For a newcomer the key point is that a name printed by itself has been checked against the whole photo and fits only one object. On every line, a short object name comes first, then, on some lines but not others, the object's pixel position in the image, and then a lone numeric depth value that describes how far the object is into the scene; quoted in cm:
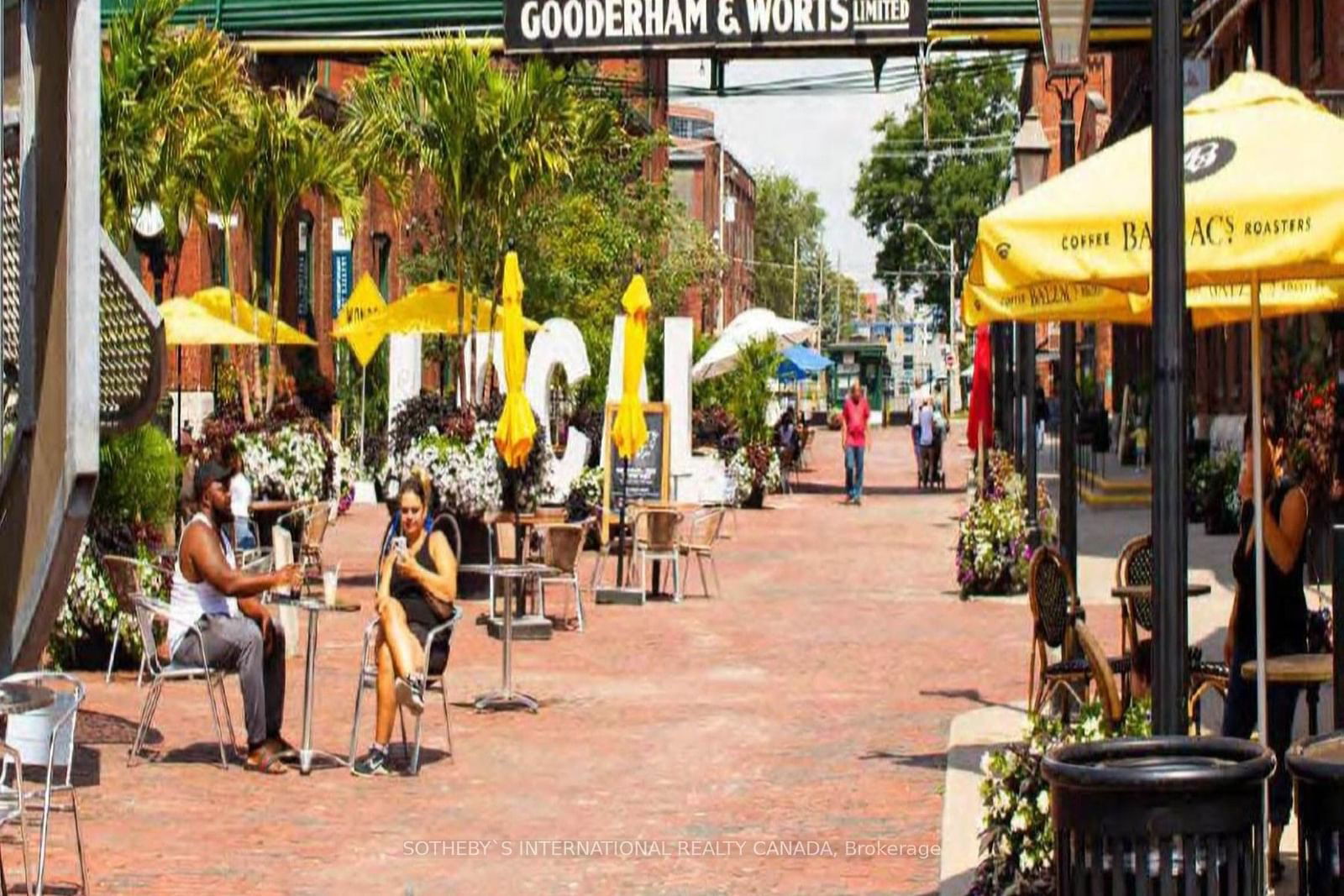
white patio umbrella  4025
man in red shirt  3703
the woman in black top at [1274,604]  928
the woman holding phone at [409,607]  1184
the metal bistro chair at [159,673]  1187
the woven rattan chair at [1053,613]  1102
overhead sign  2845
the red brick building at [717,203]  9675
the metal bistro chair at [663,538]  2127
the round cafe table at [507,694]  1413
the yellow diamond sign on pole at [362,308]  3128
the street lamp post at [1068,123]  1059
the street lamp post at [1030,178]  1739
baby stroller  4222
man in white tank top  1194
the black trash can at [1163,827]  574
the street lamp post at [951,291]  9743
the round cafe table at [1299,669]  884
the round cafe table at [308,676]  1180
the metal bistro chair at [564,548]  1803
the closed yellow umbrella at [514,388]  2005
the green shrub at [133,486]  1512
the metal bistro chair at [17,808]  784
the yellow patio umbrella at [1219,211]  816
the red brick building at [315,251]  3531
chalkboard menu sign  2667
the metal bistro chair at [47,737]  827
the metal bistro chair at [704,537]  2155
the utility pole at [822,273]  13475
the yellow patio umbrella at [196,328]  2525
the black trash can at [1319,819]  573
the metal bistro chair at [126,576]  1378
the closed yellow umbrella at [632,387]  2277
